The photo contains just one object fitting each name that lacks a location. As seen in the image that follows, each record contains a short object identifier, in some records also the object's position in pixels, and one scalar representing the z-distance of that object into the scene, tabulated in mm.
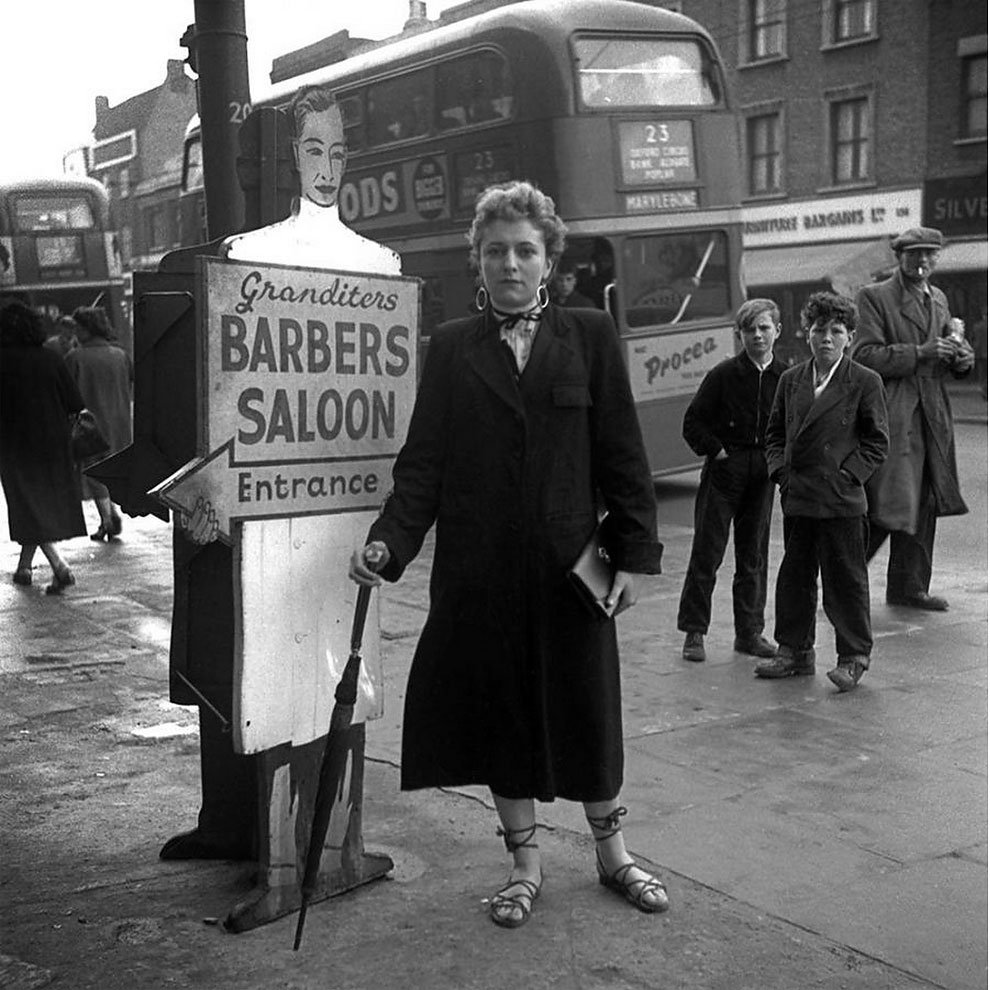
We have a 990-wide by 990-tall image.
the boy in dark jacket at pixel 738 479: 6605
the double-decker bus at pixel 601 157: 12484
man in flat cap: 7512
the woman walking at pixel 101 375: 11594
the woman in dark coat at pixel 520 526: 3570
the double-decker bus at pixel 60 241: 24531
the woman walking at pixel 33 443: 9086
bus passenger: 12789
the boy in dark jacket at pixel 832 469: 6078
